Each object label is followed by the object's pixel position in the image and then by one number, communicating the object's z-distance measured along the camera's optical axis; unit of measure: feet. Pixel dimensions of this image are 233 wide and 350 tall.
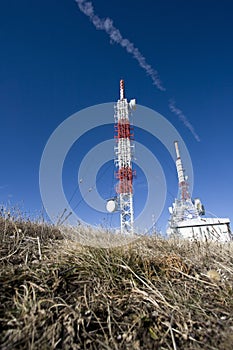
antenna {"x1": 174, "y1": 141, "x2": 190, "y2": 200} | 60.90
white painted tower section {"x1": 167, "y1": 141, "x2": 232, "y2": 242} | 49.82
